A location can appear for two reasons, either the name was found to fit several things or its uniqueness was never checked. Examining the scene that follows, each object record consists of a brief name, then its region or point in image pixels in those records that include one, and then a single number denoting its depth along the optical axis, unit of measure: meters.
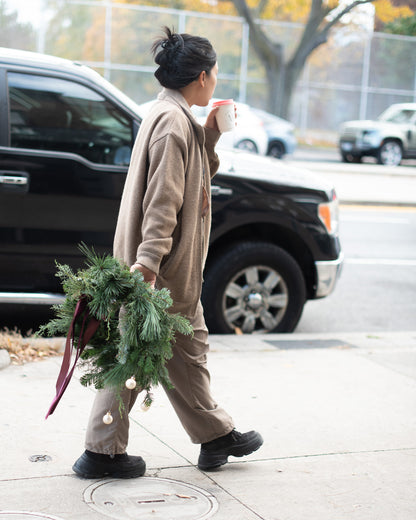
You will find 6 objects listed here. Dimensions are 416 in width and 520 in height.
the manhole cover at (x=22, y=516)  4.77
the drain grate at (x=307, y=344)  9.34
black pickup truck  8.58
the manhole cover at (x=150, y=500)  4.96
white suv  37.48
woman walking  5.10
